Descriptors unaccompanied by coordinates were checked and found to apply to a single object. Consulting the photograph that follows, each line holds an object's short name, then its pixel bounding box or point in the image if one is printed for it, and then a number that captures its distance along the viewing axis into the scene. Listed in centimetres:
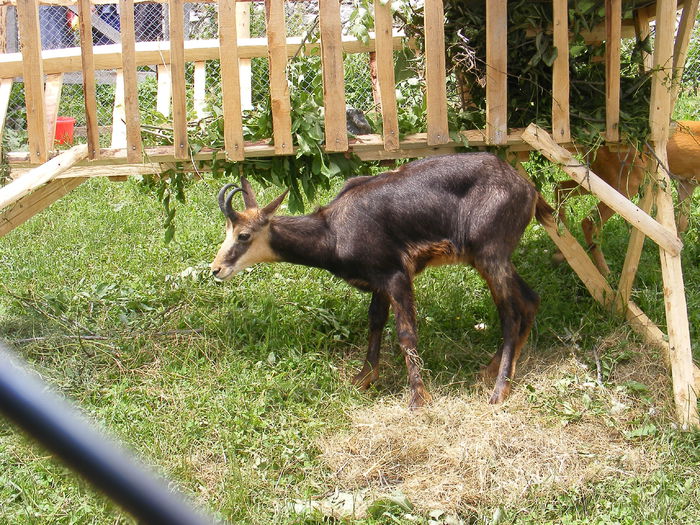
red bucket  1041
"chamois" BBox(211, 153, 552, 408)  621
